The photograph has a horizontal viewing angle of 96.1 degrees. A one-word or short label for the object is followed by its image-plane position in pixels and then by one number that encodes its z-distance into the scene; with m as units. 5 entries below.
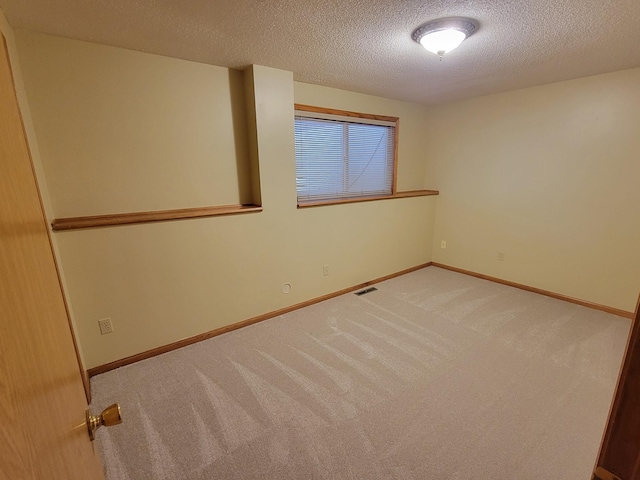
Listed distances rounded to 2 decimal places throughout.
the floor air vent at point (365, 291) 3.33
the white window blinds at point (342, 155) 2.94
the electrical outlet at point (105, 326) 2.04
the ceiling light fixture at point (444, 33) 1.63
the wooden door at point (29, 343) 0.38
